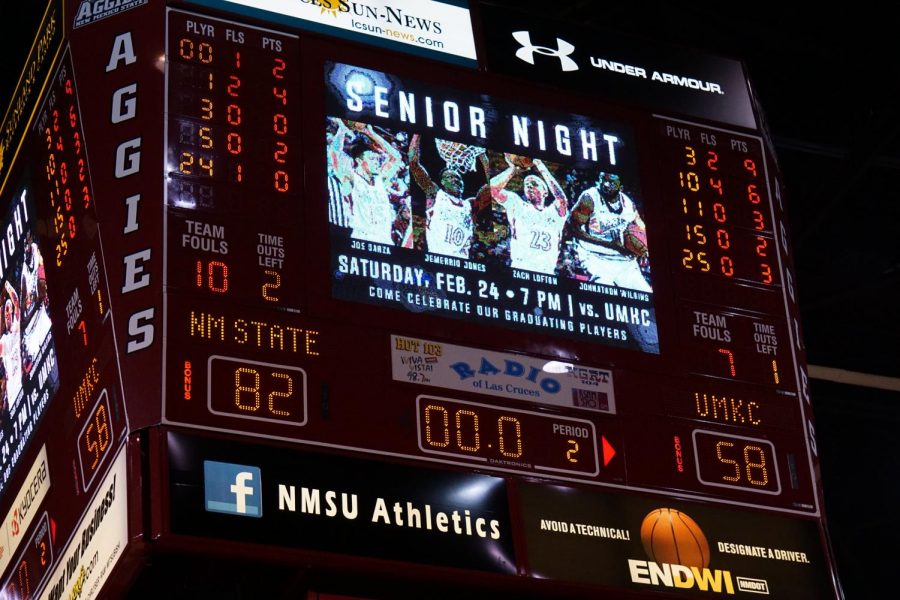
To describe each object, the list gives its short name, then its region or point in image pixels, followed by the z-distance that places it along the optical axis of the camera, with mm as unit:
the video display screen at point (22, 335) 8422
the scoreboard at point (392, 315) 7332
